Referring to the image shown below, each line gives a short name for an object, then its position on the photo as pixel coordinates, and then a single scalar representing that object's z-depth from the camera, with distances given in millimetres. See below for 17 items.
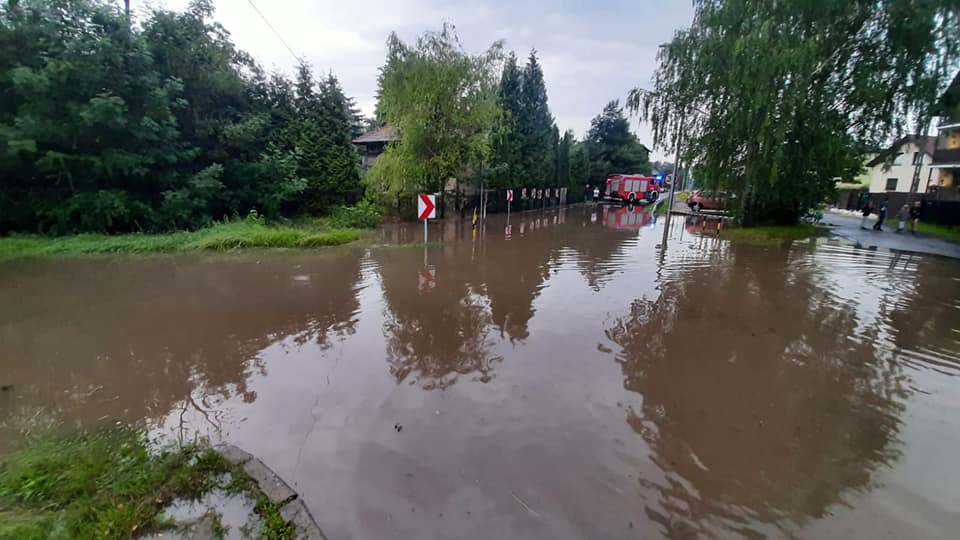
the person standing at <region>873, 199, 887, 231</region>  19069
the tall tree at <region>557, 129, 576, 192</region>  35250
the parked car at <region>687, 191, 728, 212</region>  27250
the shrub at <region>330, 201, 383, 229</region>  15992
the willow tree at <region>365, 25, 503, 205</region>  16406
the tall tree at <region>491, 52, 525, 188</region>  22814
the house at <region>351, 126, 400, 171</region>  26505
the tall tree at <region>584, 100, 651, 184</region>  48344
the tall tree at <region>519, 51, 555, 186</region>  26984
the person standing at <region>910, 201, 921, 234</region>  18500
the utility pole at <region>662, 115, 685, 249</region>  15836
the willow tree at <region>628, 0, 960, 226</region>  13141
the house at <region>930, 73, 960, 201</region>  24723
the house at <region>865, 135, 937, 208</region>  28234
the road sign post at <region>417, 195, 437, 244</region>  12211
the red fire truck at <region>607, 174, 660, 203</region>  36844
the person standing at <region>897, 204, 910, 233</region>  18469
